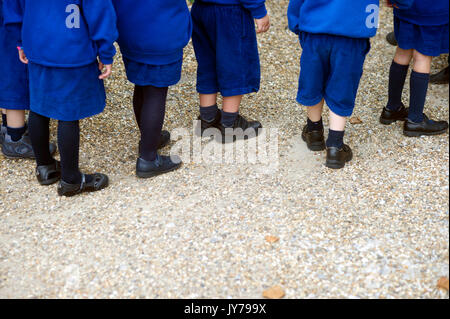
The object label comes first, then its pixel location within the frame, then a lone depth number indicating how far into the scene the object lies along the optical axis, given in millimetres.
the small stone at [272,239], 2742
